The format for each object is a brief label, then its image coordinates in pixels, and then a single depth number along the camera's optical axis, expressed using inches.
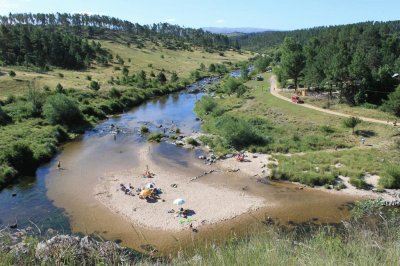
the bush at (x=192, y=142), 2343.9
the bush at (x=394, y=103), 2386.6
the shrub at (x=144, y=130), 2667.3
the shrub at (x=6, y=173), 1736.0
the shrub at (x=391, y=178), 1588.3
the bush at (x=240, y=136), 2223.2
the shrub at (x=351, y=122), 2229.3
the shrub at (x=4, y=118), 2552.2
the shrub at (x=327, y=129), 2307.9
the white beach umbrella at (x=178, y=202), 1498.5
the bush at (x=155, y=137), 2467.3
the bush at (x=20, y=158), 1886.1
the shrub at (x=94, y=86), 3639.3
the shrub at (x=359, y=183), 1610.5
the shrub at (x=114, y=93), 3590.1
